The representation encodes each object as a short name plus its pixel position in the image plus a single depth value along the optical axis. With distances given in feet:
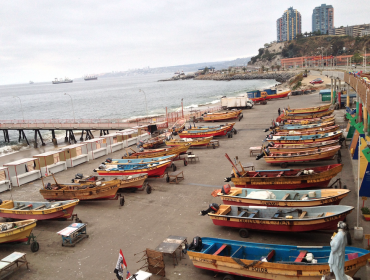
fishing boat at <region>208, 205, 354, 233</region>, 37.83
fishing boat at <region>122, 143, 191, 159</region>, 84.38
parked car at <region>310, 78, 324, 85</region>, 252.87
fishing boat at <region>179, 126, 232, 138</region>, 109.50
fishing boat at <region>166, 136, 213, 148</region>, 97.35
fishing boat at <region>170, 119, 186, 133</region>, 124.74
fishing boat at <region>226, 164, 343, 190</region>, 51.21
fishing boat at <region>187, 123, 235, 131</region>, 111.97
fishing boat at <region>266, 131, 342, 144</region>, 77.51
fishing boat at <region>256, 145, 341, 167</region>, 67.51
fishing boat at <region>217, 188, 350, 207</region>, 41.55
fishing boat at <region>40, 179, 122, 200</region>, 59.06
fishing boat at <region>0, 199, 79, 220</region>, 50.24
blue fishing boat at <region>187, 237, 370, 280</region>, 28.66
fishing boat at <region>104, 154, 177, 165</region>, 77.51
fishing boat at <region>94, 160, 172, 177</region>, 69.46
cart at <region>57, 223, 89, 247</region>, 44.37
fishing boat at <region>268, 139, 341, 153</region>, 71.60
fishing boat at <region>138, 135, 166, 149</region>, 100.89
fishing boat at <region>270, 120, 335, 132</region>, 93.28
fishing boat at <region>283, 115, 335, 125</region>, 101.24
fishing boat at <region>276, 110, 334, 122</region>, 115.03
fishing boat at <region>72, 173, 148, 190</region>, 63.46
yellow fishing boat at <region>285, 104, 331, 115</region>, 123.67
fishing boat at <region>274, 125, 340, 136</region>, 85.10
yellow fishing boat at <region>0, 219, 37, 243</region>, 43.02
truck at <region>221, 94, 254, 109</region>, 180.45
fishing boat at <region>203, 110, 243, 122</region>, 147.13
